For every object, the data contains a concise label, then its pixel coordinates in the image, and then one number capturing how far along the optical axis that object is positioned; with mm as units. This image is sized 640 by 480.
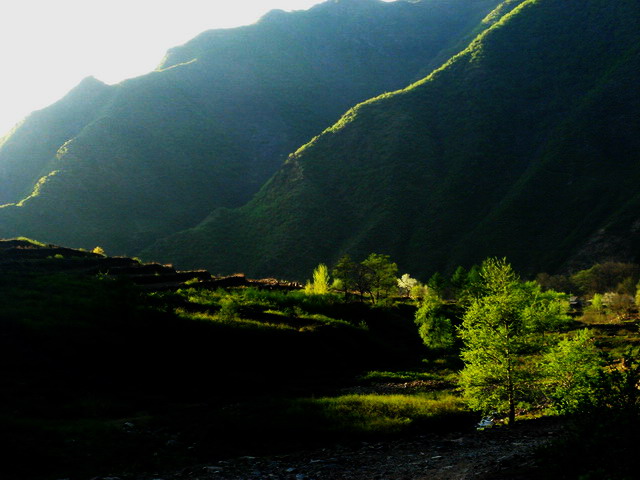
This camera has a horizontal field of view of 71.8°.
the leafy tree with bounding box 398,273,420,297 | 109938
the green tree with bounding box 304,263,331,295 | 70762
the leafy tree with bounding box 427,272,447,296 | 90375
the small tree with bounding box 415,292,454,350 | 52559
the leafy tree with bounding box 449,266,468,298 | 88650
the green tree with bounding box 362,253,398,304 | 72188
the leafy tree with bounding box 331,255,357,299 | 69125
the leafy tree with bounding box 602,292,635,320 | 84000
